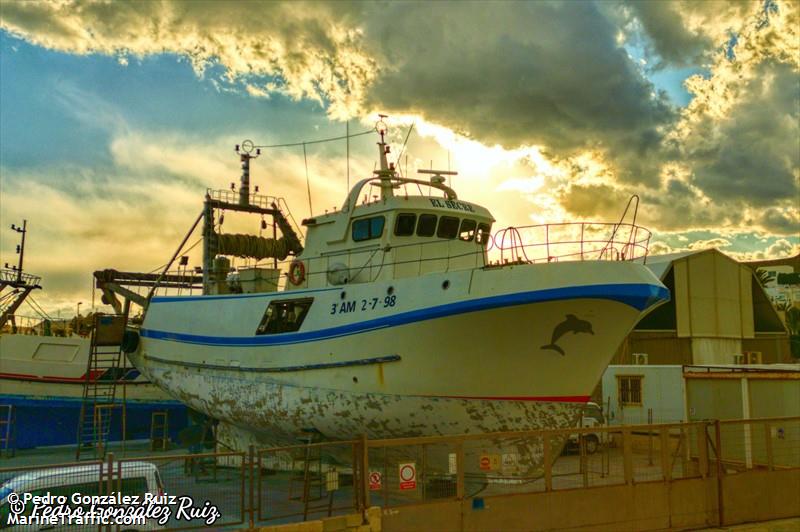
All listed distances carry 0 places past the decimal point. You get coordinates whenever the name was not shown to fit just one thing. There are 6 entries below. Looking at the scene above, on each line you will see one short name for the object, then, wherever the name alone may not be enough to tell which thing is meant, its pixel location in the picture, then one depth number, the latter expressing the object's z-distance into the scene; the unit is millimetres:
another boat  22281
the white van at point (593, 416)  19750
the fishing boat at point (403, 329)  11805
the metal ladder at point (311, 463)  13302
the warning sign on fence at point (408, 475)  9464
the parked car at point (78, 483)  8633
